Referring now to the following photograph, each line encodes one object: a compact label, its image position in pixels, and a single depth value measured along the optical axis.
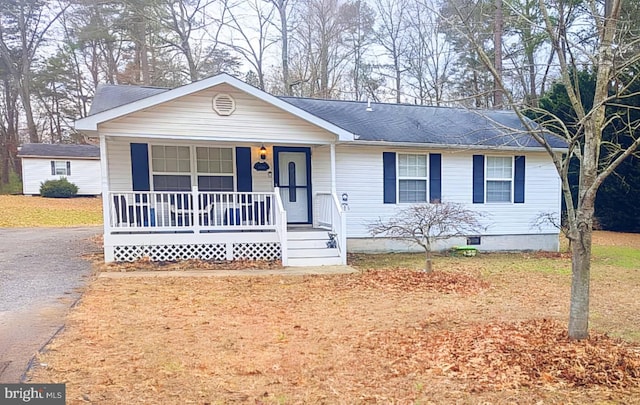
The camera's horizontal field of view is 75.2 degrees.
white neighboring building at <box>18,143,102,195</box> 25.17
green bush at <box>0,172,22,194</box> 27.49
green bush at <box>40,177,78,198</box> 24.95
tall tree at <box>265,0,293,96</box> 21.19
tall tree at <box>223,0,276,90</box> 21.47
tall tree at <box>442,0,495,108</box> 20.30
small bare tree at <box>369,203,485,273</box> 8.33
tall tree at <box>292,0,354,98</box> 21.78
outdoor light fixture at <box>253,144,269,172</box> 10.21
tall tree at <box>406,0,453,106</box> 18.09
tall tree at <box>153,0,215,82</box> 19.94
